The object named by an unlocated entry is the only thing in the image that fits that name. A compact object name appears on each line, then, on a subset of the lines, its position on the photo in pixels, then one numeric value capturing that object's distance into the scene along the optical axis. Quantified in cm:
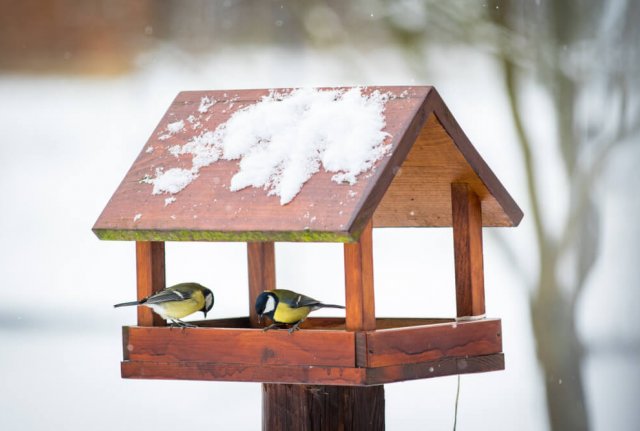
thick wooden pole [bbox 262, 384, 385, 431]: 534
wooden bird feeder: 483
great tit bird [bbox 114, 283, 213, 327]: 541
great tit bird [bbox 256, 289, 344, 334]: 531
